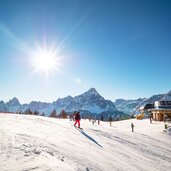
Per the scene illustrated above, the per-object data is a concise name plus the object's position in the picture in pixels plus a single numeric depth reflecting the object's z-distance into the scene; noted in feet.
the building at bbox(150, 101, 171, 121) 208.23
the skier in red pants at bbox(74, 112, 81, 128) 75.38
